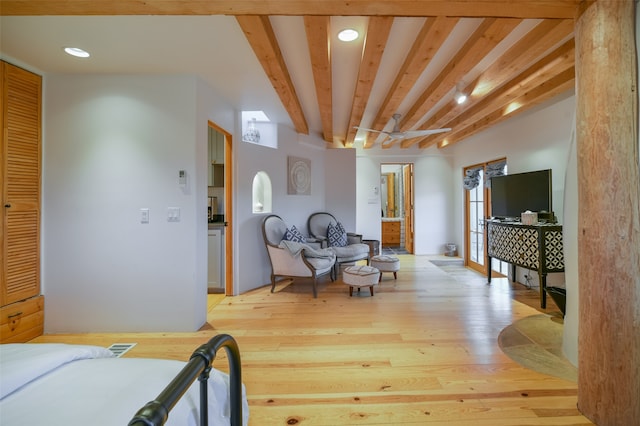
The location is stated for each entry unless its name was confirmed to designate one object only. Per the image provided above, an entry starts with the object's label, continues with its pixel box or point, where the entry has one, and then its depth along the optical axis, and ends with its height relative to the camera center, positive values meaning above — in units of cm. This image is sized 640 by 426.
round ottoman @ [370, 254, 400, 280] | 425 -76
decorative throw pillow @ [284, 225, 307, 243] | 402 -30
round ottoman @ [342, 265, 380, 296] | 349 -79
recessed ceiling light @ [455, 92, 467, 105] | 319 +138
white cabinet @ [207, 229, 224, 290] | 363 -59
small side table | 539 -62
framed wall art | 468 +70
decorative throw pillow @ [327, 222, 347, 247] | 468 -35
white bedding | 75 -54
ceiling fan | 375 +115
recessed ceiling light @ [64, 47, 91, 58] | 216 +131
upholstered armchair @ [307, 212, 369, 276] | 436 -39
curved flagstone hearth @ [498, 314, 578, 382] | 200 -110
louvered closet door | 224 +28
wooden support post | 141 +4
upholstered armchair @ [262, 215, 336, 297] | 360 -57
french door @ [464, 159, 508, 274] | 478 +9
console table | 319 -40
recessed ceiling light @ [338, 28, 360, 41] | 214 +144
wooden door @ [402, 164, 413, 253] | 668 +22
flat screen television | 346 +28
